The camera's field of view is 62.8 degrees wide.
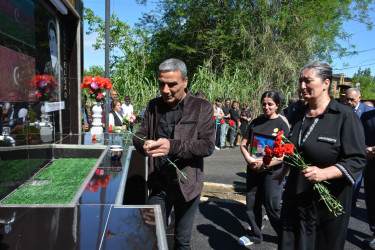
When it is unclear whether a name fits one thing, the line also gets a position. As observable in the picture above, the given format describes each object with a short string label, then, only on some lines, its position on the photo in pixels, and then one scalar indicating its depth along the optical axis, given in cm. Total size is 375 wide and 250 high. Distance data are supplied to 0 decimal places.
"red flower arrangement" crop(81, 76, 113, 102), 687
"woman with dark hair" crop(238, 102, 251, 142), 1371
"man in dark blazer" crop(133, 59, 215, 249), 258
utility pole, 795
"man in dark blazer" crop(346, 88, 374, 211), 559
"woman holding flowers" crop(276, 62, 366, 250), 227
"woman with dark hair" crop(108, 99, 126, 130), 865
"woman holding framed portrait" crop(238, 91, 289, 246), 383
